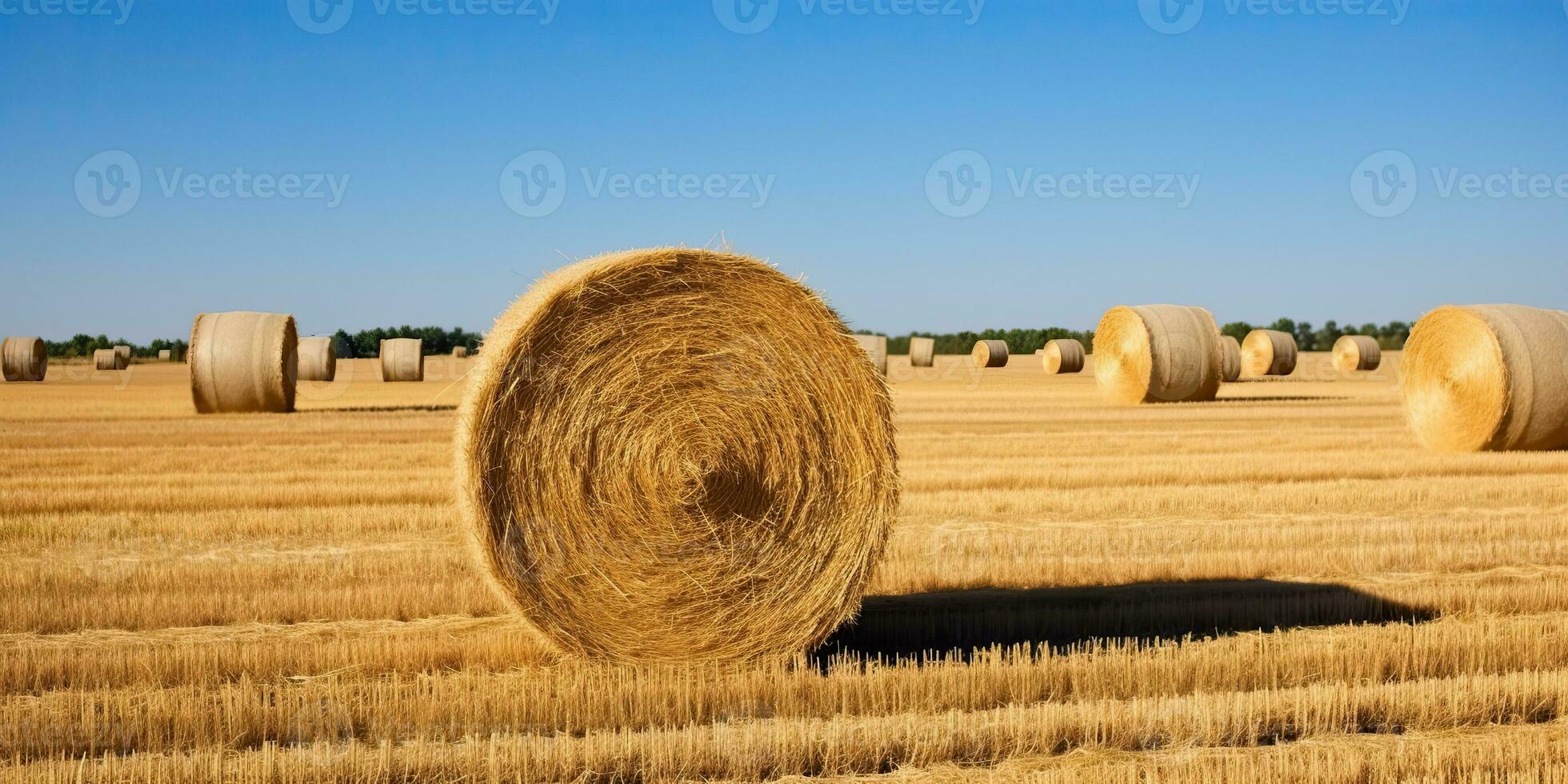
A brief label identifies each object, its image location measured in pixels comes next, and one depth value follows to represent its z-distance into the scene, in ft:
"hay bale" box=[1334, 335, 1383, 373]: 129.08
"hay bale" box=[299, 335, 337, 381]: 104.68
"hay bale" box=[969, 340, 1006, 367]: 143.23
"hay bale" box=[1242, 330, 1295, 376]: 122.62
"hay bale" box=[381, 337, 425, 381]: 113.60
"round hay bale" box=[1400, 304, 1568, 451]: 45.42
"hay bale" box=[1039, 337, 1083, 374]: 129.80
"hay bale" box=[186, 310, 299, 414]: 65.05
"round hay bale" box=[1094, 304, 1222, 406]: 75.05
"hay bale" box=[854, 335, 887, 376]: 104.99
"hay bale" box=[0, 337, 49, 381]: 116.78
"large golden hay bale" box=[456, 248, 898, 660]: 19.26
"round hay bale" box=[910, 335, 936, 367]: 143.02
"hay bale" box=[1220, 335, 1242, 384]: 112.98
